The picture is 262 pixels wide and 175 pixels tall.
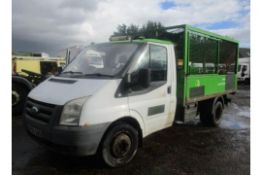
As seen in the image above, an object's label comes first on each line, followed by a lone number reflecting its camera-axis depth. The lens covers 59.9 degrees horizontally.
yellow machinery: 7.40
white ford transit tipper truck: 3.19
